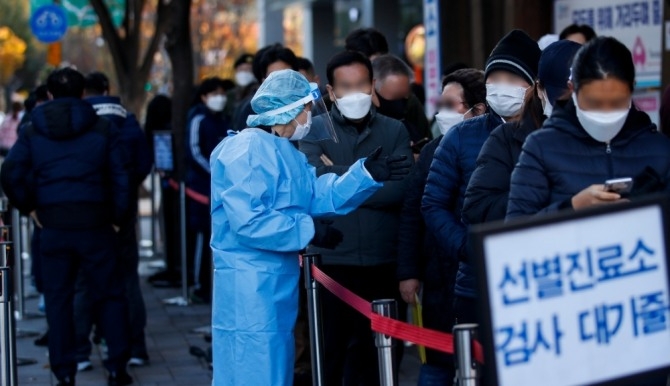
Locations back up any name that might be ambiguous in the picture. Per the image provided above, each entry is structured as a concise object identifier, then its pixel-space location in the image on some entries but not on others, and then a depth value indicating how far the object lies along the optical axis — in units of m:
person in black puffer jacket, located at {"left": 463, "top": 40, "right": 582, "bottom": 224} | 8.50
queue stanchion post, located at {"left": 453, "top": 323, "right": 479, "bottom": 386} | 6.91
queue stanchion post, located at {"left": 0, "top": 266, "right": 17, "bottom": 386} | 11.12
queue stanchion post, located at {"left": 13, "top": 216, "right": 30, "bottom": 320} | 20.40
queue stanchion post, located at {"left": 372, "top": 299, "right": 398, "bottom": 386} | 8.67
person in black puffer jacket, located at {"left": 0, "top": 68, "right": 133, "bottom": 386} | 13.89
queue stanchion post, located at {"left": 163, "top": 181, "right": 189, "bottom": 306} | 20.39
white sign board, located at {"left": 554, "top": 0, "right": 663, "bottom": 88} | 17.60
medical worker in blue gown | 9.65
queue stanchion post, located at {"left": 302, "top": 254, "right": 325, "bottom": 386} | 10.40
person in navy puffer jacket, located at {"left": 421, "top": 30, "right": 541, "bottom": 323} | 9.50
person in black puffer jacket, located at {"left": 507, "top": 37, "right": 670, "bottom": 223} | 7.38
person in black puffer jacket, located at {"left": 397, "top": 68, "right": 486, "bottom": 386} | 10.64
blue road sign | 29.41
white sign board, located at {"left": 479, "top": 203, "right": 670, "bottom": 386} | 6.38
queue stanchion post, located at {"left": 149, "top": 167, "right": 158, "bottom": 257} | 26.88
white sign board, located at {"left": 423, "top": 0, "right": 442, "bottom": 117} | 21.15
